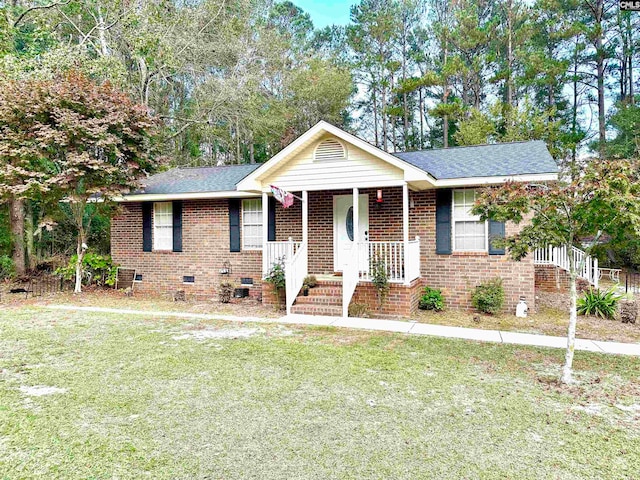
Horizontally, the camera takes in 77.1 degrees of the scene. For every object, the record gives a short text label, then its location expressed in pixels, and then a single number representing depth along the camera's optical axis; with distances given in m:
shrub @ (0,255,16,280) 13.31
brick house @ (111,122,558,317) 8.88
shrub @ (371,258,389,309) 8.59
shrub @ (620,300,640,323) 8.14
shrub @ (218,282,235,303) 10.73
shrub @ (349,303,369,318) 8.67
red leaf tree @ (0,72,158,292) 9.89
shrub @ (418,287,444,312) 9.22
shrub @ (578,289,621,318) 8.72
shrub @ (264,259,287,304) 9.38
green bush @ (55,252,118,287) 11.66
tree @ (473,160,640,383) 4.21
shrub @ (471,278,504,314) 8.80
